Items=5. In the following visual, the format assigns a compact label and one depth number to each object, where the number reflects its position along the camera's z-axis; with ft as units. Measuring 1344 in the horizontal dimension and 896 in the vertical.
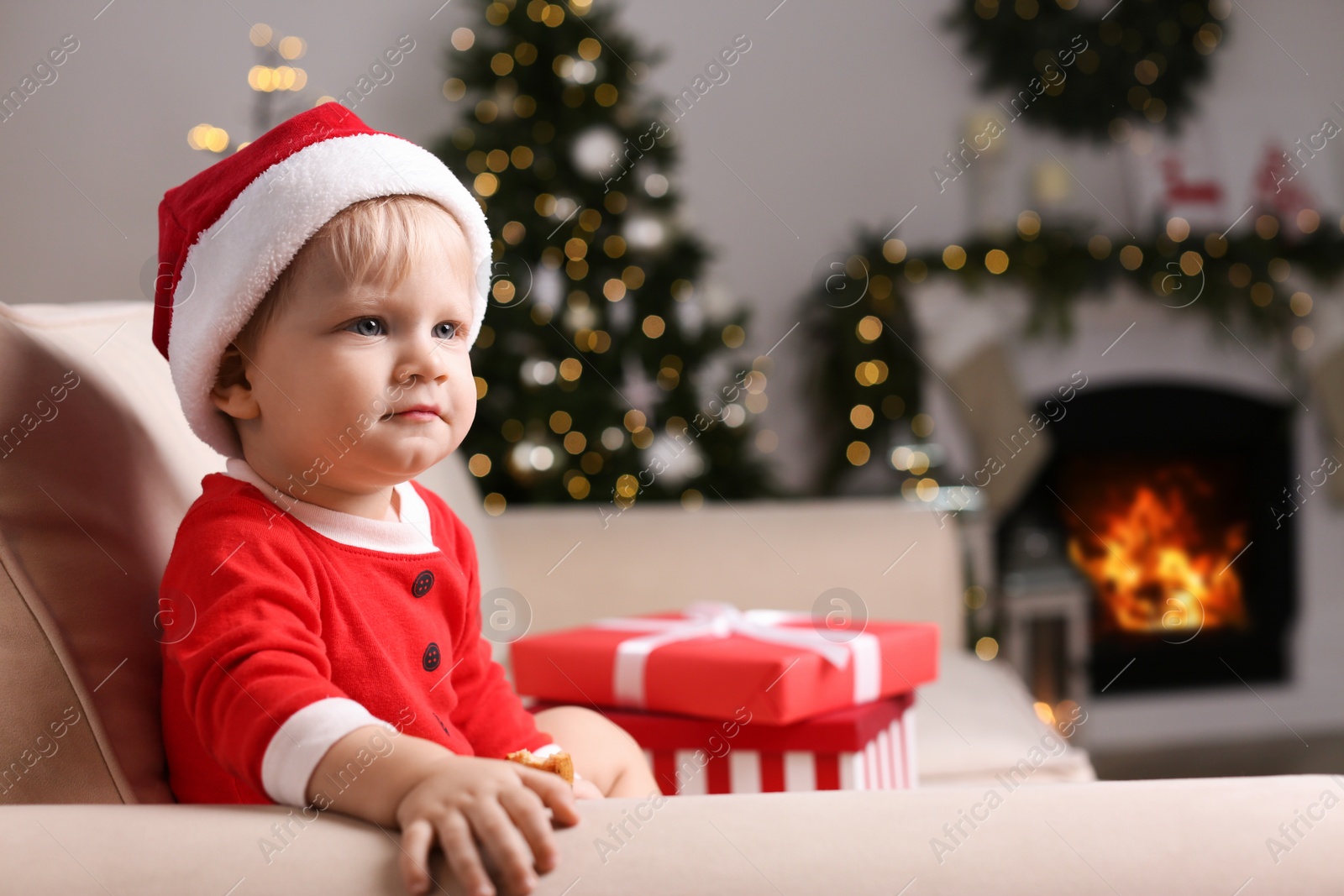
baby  1.92
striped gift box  2.98
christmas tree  8.04
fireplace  10.44
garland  9.76
